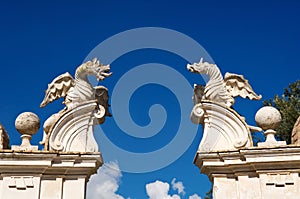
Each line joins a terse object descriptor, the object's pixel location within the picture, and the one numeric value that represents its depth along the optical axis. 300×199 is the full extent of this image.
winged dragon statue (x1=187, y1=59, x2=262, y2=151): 9.45
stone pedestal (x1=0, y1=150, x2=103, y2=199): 8.98
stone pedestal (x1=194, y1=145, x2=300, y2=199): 8.91
